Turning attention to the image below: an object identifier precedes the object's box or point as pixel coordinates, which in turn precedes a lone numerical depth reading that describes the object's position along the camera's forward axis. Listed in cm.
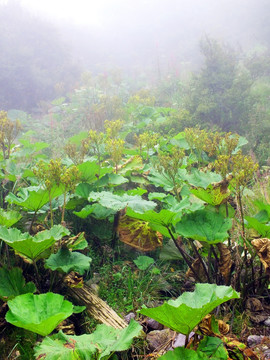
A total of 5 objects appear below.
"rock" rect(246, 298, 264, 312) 183
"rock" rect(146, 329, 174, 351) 169
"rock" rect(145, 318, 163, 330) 188
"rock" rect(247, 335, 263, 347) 159
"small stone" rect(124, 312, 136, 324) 201
